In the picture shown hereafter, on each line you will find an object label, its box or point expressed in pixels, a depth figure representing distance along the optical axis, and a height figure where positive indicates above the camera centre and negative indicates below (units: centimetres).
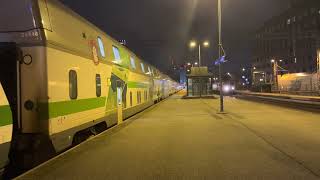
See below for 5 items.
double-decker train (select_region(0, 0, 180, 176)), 446 +29
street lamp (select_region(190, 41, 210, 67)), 2687 +558
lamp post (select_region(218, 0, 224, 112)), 1389 +299
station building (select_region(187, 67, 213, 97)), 2686 +85
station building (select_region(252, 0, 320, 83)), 5018 +1174
